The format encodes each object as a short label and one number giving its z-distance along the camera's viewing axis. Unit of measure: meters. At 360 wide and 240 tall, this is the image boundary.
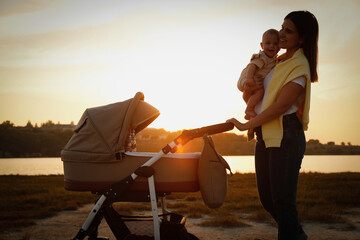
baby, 2.66
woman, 2.30
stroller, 2.99
